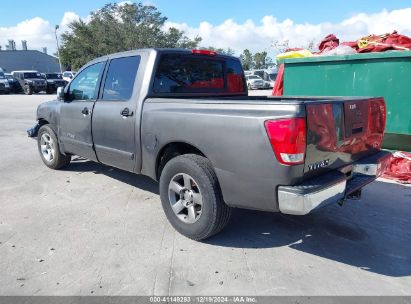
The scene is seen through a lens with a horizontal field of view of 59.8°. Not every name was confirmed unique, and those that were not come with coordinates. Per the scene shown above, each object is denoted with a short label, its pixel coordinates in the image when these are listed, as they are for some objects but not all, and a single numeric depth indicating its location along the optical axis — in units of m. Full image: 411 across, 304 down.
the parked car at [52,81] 28.66
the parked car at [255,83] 33.69
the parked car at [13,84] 29.41
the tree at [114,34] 48.00
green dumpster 5.65
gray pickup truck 2.80
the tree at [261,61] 86.44
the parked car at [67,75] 35.50
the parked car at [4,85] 28.84
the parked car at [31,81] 28.27
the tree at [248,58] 88.12
